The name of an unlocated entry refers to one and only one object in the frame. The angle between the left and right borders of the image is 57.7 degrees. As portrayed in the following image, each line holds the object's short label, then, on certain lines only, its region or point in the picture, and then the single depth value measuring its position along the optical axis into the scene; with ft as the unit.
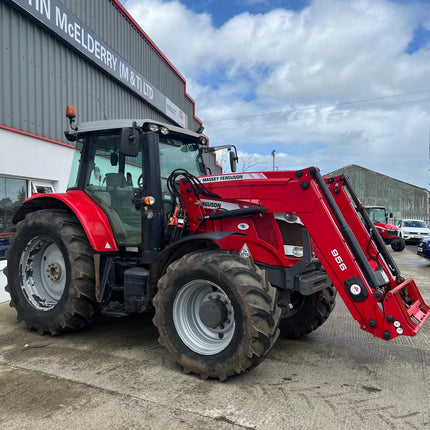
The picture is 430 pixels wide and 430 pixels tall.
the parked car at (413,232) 64.85
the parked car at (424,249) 38.08
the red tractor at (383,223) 53.98
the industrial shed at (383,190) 137.28
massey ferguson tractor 10.64
